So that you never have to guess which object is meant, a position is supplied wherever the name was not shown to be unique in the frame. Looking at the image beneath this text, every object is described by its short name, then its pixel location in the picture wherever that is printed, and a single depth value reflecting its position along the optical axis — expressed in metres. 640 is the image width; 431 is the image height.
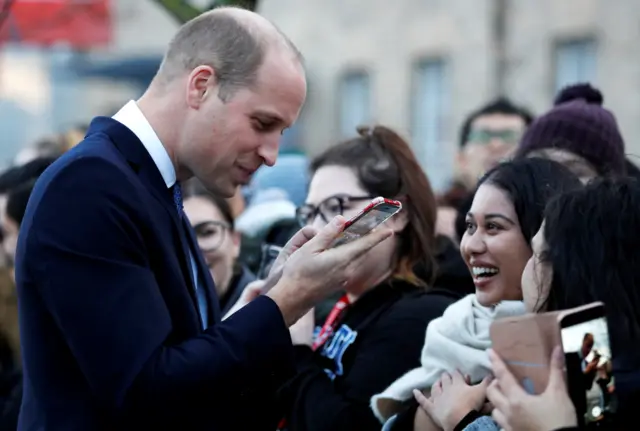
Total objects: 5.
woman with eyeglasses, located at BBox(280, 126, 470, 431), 7.31
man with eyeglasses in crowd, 13.25
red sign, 19.73
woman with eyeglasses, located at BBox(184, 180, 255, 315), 9.74
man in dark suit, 5.21
